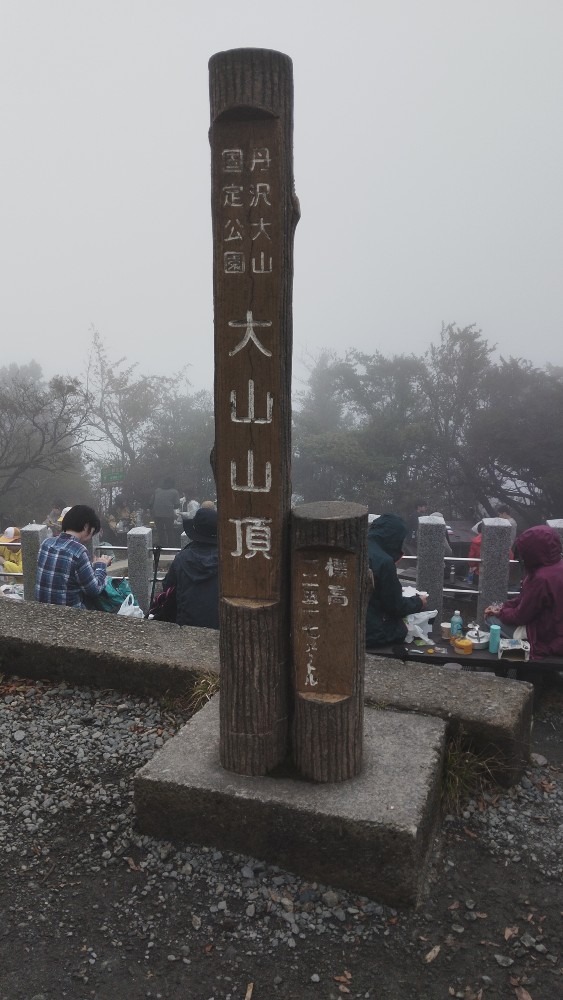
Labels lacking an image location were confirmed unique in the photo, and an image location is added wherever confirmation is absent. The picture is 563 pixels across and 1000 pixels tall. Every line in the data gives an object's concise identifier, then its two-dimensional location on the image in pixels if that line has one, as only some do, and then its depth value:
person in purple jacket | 5.04
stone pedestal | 2.78
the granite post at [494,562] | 7.46
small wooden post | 2.89
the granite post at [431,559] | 7.61
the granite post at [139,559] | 8.88
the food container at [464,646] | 5.10
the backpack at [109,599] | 5.70
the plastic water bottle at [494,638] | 5.03
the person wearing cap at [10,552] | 10.16
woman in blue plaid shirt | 5.20
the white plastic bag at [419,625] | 5.32
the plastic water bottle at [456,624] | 5.47
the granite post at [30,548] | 9.24
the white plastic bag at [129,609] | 5.89
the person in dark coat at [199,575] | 4.95
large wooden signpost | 2.68
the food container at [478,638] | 5.21
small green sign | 17.48
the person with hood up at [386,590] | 5.04
